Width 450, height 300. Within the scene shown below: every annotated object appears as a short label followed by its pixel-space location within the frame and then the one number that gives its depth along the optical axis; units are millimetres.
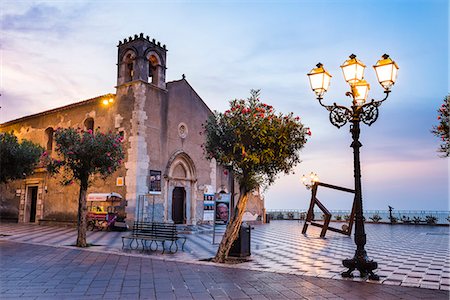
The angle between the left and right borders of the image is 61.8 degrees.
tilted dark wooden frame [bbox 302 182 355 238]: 18094
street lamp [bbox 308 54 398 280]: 7809
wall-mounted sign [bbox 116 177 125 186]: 19845
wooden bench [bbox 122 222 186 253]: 11750
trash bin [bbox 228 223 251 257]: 10547
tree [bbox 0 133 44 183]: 15977
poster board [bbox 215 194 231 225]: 15102
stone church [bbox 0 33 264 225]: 19859
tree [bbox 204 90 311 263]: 9562
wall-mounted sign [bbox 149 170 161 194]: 20016
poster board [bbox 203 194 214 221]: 18327
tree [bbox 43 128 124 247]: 12750
